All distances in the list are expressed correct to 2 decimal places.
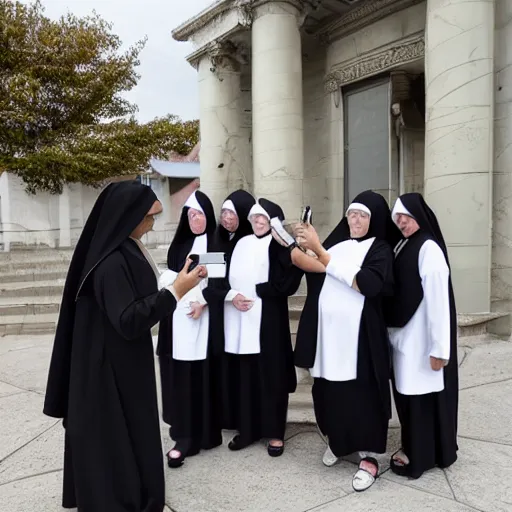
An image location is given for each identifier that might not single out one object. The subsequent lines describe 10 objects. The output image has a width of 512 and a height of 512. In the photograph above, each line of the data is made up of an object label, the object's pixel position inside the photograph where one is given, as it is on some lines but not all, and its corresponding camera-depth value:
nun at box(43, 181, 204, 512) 2.44
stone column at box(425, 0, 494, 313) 6.22
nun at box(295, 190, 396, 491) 3.12
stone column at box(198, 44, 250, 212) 10.35
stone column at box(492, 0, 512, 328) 6.43
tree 13.16
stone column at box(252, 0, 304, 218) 8.47
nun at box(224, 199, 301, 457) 3.62
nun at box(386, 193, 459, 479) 3.04
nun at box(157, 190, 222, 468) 3.57
